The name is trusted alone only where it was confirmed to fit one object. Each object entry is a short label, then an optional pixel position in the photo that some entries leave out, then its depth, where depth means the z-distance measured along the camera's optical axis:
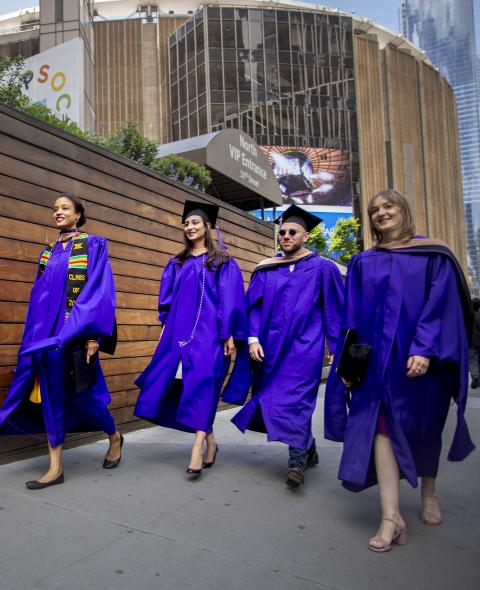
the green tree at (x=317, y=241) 26.61
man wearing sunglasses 3.60
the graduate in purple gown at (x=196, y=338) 3.77
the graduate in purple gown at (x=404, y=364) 2.60
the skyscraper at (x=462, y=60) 161.38
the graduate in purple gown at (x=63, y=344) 3.31
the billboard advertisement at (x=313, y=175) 44.41
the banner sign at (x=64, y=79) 12.55
